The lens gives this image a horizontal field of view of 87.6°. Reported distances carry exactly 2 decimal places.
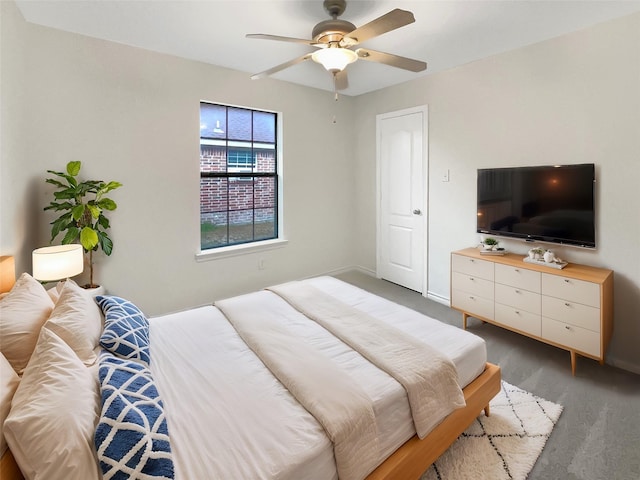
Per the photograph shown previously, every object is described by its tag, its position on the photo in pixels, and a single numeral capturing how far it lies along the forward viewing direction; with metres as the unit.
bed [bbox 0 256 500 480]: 1.03
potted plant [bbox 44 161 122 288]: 2.59
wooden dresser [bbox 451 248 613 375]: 2.36
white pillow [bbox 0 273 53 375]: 1.33
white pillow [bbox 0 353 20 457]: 0.95
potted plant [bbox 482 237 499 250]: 3.15
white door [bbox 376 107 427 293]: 4.04
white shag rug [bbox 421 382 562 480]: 1.65
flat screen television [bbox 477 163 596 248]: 2.62
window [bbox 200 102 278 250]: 3.71
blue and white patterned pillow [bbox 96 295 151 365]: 1.56
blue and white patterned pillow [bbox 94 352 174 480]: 0.97
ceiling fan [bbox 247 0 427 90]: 2.01
